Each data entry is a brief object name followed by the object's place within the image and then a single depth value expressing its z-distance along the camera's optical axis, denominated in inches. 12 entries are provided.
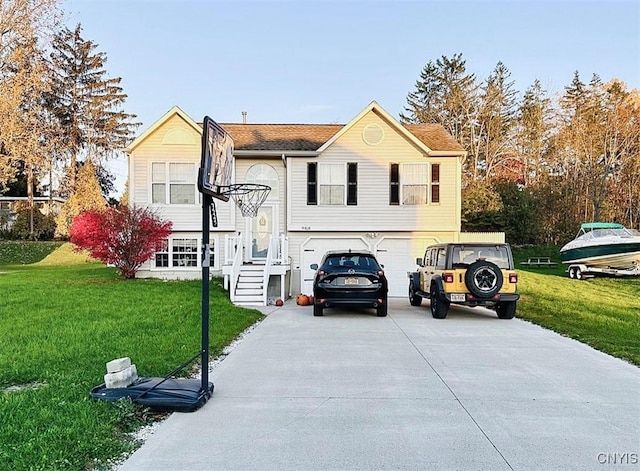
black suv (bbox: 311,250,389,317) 463.2
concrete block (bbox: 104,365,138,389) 203.3
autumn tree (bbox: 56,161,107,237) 1408.7
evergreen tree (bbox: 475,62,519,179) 1560.0
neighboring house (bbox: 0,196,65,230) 1519.4
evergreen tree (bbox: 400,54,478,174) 1600.6
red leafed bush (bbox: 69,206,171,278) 657.0
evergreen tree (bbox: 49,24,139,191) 1683.1
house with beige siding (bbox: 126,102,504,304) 704.4
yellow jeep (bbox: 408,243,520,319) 430.9
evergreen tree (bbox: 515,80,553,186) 1523.1
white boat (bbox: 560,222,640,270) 861.8
